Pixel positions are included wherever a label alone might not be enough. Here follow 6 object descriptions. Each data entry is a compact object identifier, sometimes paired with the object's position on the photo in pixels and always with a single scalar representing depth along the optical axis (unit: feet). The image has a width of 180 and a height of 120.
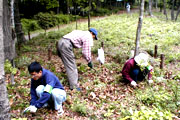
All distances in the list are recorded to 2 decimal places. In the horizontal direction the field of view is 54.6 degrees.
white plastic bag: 20.16
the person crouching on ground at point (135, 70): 14.92
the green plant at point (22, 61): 19.81
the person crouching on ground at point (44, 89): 10.33
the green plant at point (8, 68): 11.90
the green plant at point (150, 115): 9.37
